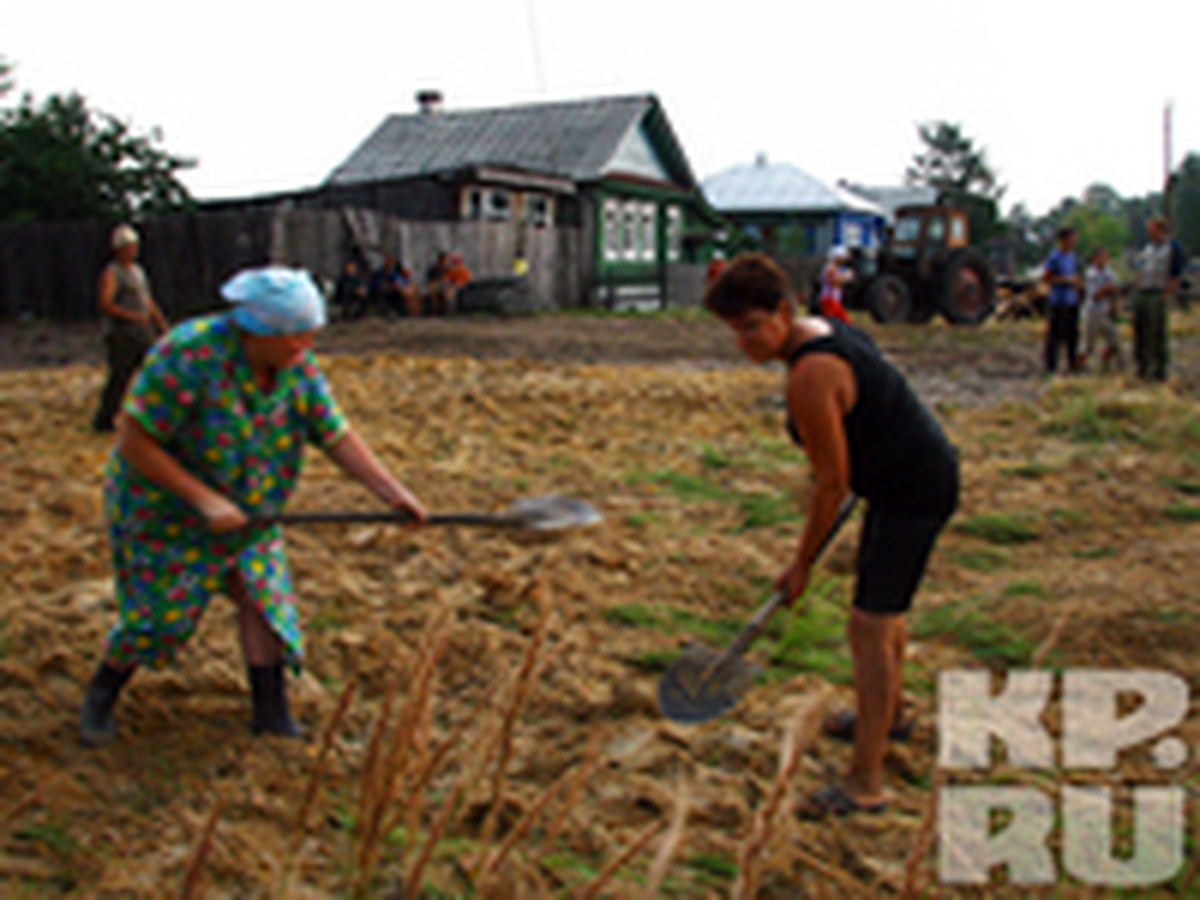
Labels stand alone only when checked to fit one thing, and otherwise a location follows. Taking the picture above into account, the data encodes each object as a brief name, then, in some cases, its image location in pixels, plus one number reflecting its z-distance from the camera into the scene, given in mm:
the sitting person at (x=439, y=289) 19578
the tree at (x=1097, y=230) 80250
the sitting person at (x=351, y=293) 18109
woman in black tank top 2607
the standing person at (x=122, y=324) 7383
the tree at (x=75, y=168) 24078
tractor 18344
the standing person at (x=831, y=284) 12438
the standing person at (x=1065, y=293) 11234
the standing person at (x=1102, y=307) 11297
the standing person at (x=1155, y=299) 10547
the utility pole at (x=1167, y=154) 22347
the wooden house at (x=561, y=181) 23297
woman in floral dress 2742
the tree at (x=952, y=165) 84875
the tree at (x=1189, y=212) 67062
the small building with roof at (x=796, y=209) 43906
